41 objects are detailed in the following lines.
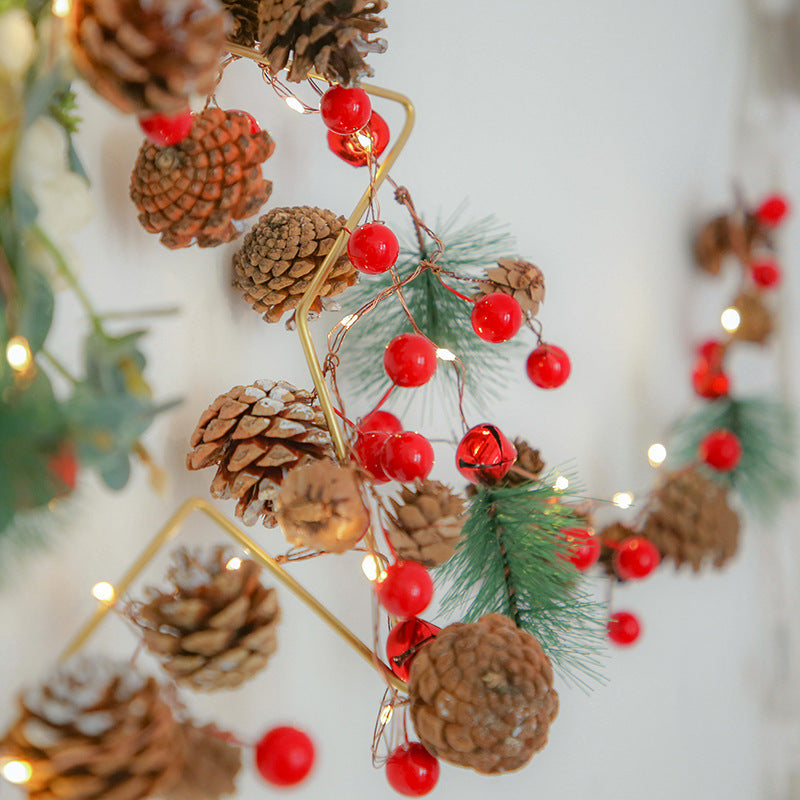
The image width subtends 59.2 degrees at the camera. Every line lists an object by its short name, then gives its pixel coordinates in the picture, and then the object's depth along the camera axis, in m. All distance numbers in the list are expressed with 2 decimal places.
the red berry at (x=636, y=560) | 0.63
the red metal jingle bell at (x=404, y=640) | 0.39
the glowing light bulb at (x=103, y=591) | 0.34
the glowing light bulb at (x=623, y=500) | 0.54
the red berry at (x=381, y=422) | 0.44
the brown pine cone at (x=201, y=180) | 0.38
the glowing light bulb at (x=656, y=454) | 0.67
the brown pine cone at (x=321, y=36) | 0.34
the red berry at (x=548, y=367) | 0.52
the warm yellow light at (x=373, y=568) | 0.37
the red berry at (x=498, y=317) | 0.43
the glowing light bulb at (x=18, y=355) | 0.25
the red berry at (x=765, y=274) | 0.86
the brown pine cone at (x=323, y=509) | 0.32
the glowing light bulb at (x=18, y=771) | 0.26
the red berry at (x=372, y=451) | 0.41
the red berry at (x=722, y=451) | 0.74
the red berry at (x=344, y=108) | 0.39
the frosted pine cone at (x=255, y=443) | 0.38
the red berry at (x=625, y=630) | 0.64
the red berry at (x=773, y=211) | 0.86
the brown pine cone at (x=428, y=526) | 0.34
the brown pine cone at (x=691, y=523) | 0.69
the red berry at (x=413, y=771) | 0.37
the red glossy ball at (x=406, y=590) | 0.35
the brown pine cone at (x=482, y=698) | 0.32
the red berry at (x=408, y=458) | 0.38
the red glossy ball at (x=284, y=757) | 0.33
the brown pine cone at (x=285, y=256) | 0.41
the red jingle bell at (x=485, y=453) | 0.42
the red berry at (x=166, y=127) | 0.30
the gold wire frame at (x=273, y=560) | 0.34
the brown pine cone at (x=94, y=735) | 0.26
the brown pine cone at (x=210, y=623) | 0.31
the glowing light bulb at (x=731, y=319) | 0.80
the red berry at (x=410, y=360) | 0.40
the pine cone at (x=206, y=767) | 0.29
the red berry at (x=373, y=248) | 0.39
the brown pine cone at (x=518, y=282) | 0.48
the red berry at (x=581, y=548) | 0.47
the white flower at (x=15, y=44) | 0.24
